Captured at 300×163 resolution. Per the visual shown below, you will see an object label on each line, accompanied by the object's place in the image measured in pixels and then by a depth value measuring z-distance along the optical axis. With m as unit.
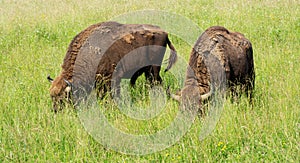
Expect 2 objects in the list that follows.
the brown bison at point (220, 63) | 11.47
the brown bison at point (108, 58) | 12.81
